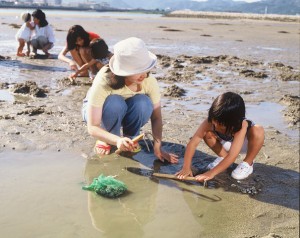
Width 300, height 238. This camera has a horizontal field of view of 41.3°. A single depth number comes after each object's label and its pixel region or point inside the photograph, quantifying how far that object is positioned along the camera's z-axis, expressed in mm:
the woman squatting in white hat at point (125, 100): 2885
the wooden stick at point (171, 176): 2980
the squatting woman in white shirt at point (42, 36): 8836
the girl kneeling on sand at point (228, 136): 2771
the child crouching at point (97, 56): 5252
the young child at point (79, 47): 5594
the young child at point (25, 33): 8961
